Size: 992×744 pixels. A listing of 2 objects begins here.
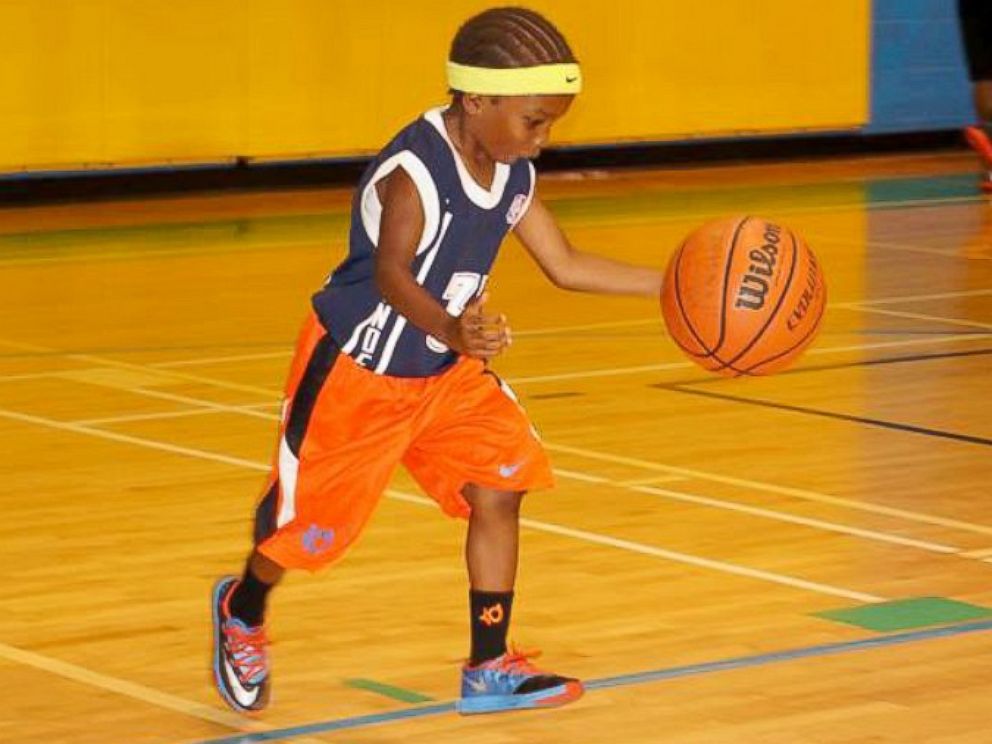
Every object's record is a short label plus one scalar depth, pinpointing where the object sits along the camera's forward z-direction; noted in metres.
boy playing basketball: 8.67
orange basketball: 9.22
